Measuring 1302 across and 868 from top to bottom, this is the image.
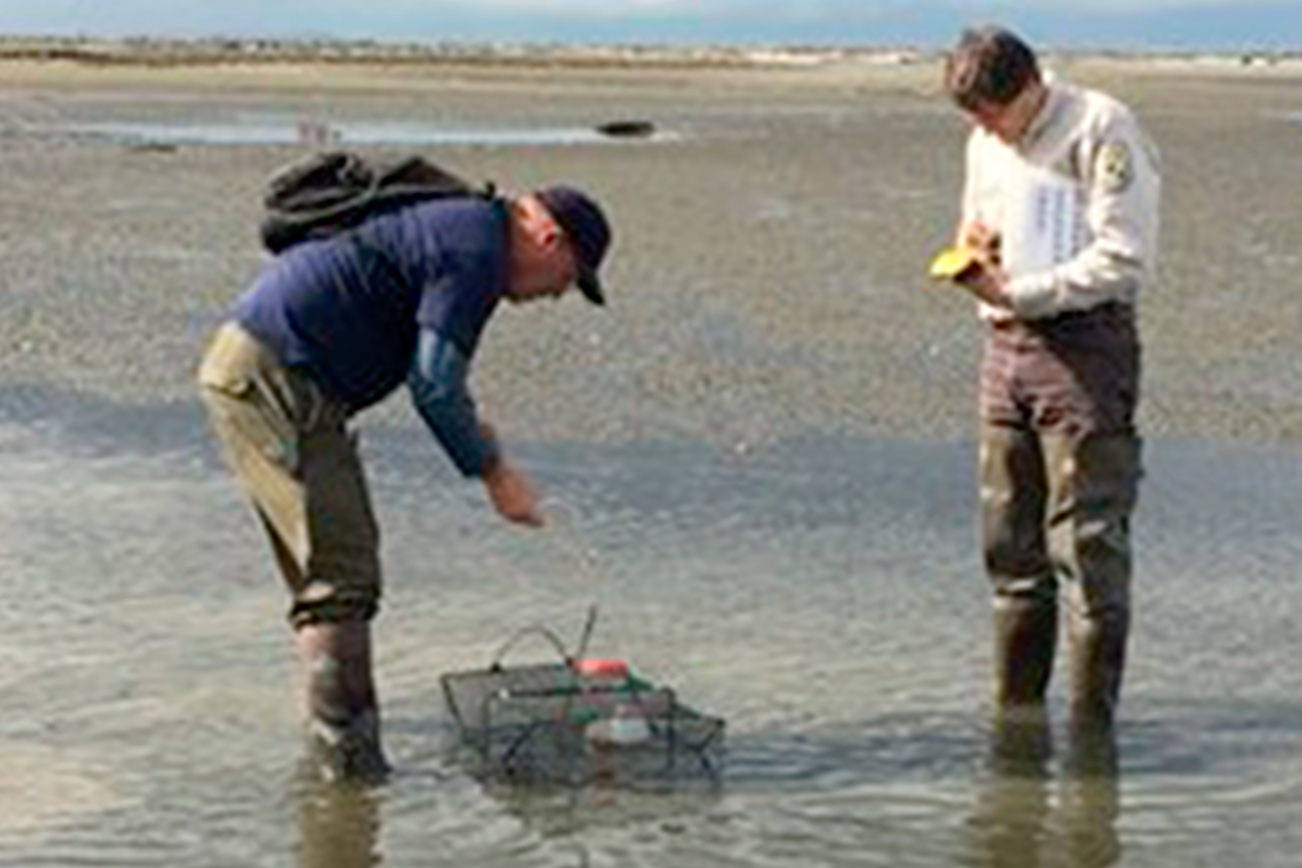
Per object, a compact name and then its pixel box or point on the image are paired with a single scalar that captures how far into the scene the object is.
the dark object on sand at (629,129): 39.28
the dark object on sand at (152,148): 33.81
